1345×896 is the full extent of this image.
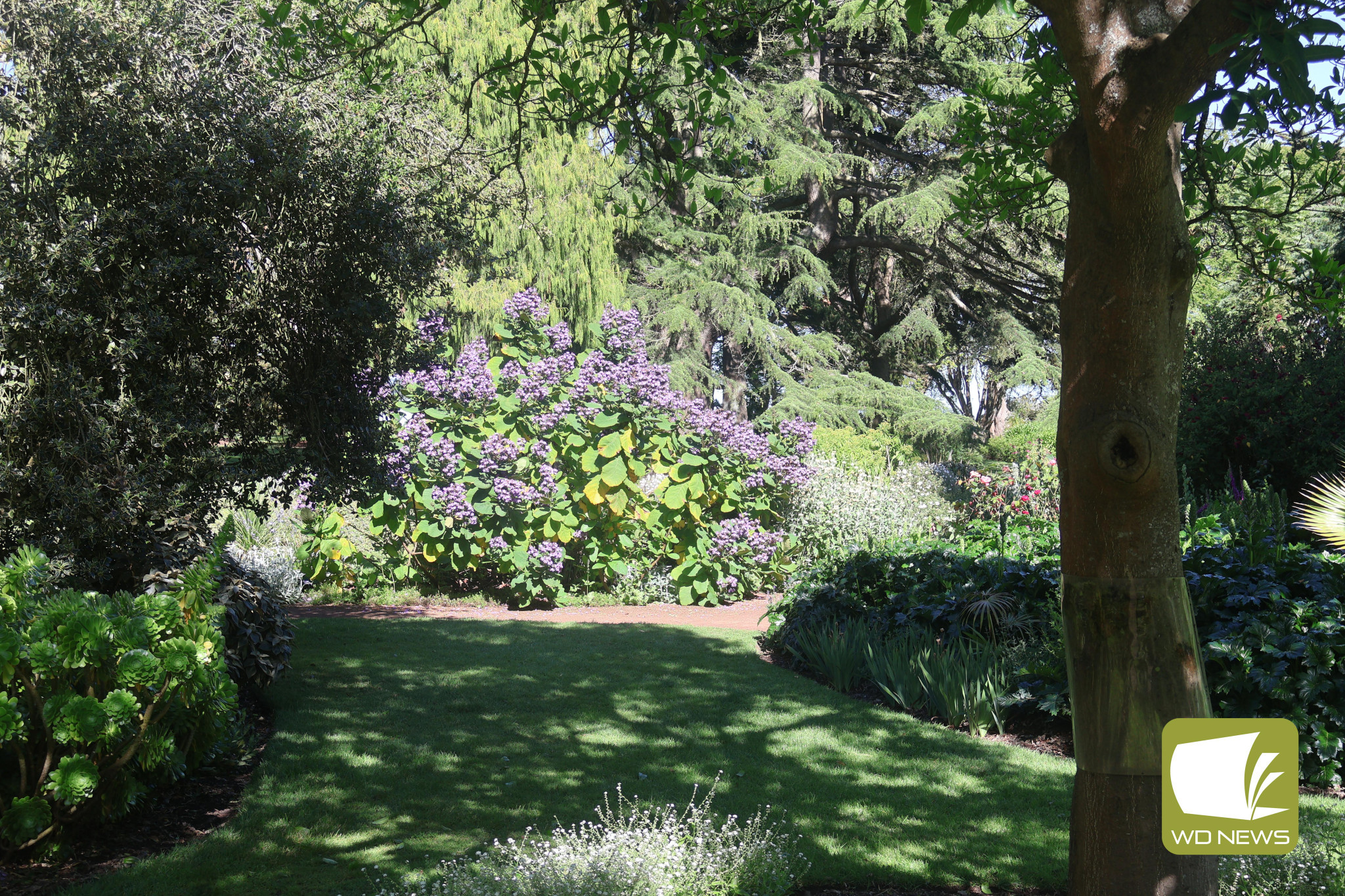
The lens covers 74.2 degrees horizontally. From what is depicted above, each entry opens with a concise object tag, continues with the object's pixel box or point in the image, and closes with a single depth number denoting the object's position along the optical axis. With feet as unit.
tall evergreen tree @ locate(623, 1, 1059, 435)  56.39
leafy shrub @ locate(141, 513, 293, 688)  15.25
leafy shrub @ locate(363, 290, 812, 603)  31.07
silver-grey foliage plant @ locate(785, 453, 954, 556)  34.09
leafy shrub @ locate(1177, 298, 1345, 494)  32.24
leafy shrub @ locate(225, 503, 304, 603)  27.71
